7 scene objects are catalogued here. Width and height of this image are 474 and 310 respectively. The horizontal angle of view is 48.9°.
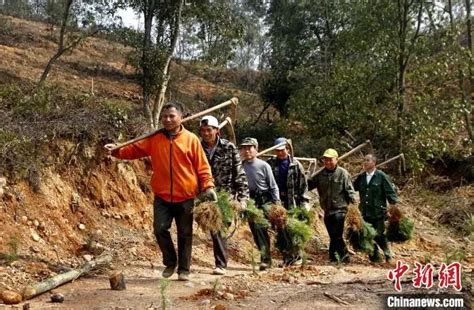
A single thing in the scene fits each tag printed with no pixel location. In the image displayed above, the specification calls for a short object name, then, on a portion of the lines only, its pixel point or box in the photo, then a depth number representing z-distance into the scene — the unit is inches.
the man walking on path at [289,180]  280.8
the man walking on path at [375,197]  310.8
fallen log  182.1
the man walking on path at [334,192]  294.4
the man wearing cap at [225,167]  234.1
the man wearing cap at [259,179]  263.1
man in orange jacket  205.0
